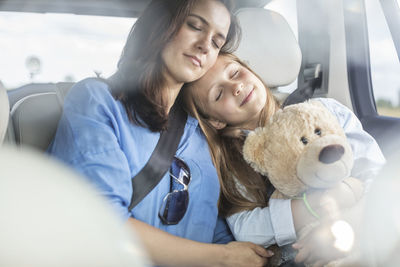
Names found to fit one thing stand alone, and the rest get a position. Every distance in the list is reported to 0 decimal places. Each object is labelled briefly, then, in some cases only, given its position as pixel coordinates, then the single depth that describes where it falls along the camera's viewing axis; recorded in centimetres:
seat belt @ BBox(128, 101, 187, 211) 101
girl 99
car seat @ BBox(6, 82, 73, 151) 113
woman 93
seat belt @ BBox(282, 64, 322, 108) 172
